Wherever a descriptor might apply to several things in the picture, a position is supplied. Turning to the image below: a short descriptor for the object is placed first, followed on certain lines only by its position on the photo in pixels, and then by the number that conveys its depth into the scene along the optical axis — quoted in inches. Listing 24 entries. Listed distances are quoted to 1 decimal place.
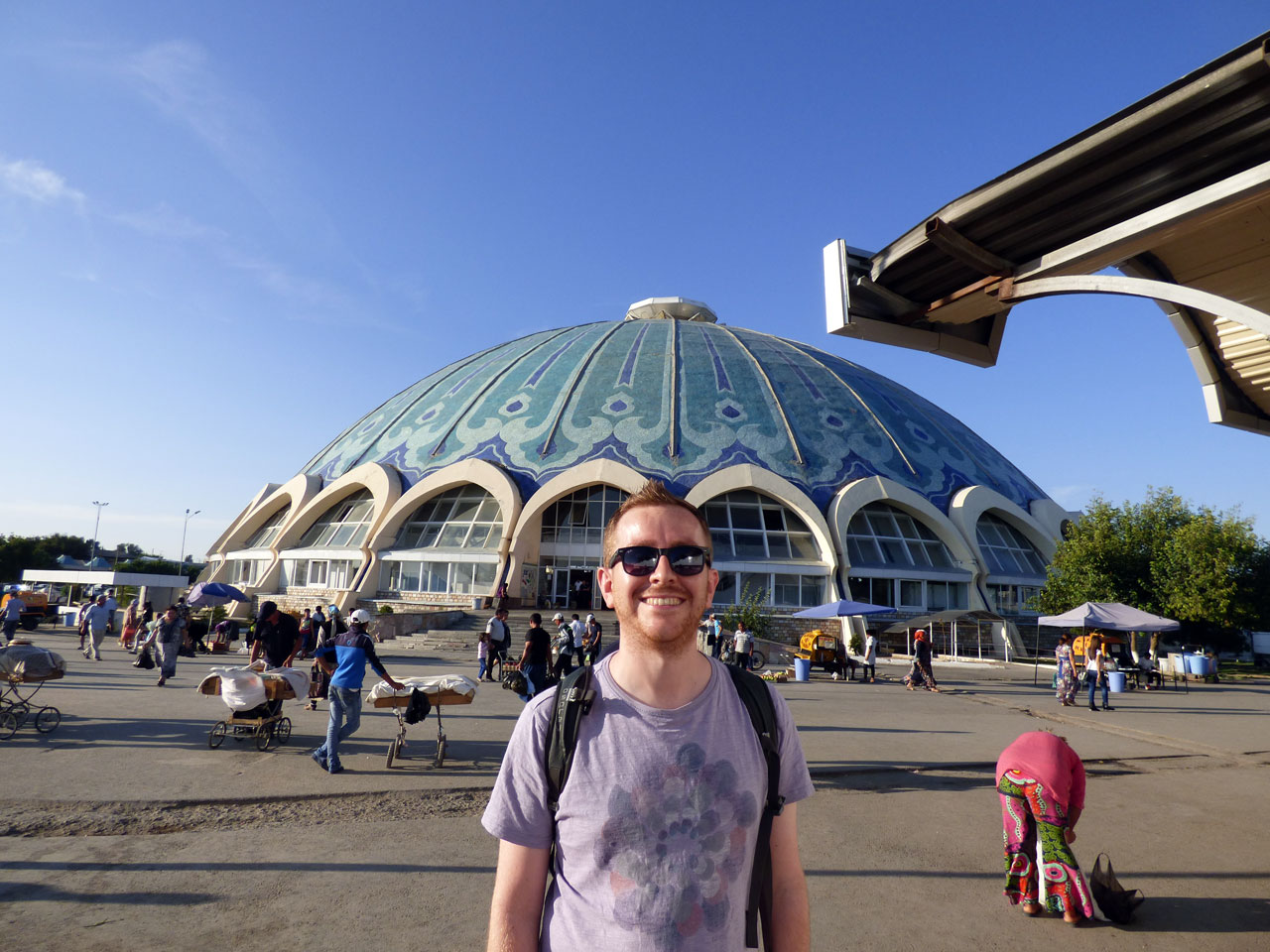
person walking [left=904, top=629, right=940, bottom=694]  696.6
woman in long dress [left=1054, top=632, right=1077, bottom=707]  602.2
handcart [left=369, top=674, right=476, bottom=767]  306.5
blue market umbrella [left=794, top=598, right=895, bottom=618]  846.1
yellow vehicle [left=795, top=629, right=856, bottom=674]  794.2
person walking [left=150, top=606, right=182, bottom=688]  534.9
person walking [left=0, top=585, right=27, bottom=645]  693.9
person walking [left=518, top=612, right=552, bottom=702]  425.1
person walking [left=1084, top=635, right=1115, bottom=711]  565.3
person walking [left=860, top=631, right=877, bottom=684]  775.1
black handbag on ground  173.3
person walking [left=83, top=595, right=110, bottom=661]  670.5
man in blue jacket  293.4
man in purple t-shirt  73.0
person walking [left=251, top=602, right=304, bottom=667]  474.9
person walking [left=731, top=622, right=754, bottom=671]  701.9
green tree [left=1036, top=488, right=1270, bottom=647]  955.3
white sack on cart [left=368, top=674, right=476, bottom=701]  311.2
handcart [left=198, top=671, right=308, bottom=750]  331.3
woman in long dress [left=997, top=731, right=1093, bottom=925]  177.6
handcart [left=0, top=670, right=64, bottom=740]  343.3
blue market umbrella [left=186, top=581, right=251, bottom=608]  858.8
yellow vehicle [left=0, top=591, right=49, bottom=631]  1077.1
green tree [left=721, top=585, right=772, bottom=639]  975.0
